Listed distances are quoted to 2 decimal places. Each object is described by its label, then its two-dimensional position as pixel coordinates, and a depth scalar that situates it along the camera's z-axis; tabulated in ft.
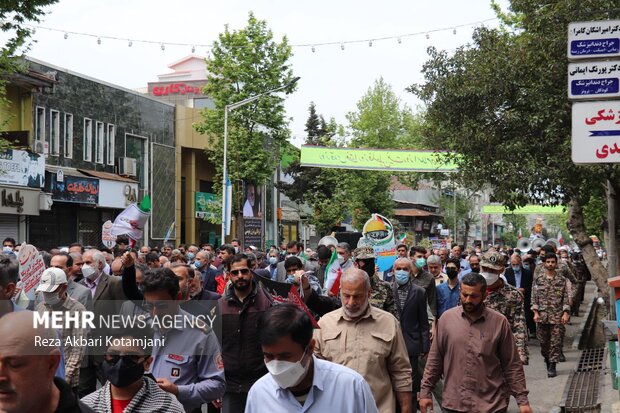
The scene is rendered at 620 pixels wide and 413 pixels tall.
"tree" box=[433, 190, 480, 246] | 256.73
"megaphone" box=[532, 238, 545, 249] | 97.83
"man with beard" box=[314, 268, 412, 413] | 17.93
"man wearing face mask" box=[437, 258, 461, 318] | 35.83
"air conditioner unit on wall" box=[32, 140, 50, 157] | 90.43
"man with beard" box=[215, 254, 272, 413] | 20.30
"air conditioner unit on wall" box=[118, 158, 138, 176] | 113.09
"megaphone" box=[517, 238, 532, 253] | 82.23
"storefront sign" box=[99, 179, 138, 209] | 106.01
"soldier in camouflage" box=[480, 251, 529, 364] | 25.73
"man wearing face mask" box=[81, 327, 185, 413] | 11.69
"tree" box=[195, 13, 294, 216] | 120.78
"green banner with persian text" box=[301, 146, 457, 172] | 113.39
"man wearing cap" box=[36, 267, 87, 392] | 17.25
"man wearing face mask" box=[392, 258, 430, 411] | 27.76
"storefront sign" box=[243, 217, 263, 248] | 98.53
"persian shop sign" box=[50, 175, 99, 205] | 94.79
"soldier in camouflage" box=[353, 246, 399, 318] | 25.55
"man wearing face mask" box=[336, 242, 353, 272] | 32.88
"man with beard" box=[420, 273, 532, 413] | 19.75
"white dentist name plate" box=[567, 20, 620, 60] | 23.99
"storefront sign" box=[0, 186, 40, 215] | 84.13
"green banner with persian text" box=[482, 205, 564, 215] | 226.71
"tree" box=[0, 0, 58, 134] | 50.83
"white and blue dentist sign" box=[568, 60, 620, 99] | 23.91
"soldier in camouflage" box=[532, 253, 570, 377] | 40.63
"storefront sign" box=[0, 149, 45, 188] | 83.97
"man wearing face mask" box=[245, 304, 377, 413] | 11.04
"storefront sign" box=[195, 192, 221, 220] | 141.61
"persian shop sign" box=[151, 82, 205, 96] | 225.15
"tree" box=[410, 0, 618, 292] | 48.26
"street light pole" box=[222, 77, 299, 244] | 98.17
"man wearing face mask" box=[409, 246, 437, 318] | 34.98
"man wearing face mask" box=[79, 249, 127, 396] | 14.88
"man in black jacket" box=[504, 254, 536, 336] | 53.34
